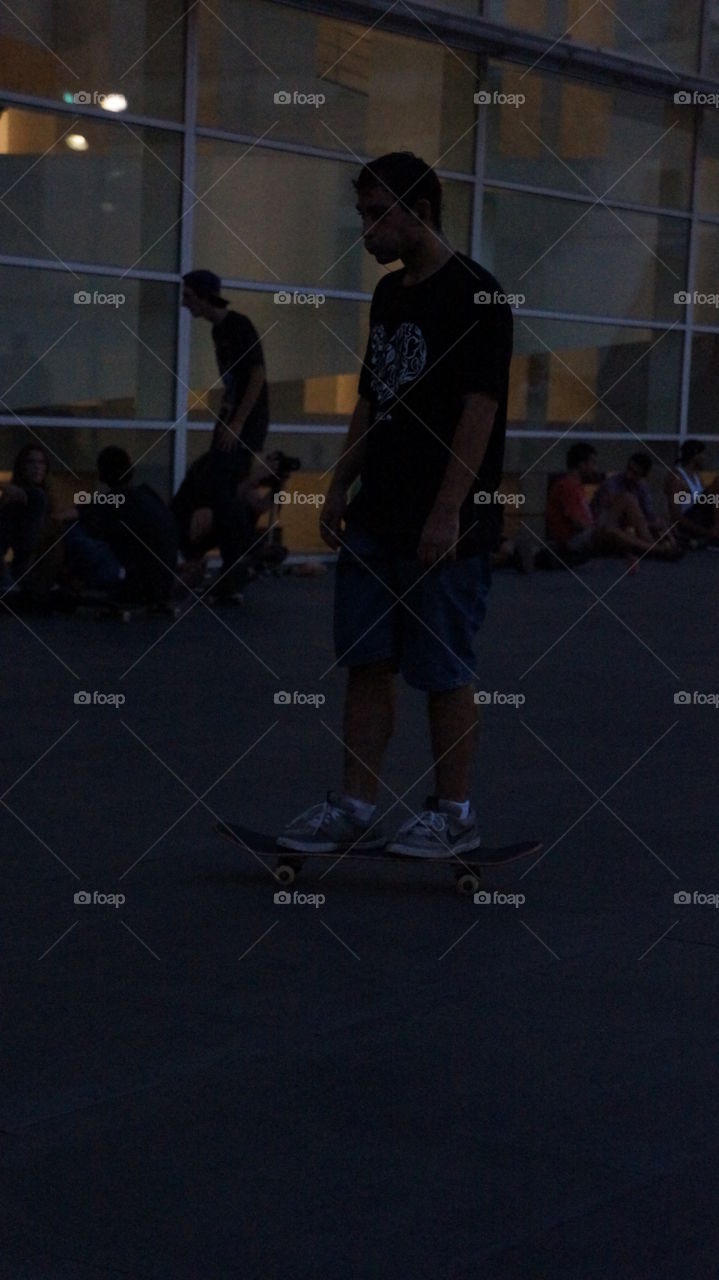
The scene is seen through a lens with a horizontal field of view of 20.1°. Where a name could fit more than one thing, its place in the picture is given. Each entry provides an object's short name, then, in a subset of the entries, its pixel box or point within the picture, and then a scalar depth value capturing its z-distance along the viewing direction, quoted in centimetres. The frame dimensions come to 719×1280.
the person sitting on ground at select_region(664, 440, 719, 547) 1972
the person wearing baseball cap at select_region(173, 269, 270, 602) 1252
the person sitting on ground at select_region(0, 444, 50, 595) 1188
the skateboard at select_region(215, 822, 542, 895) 542
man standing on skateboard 536
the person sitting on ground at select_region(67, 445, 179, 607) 1184
